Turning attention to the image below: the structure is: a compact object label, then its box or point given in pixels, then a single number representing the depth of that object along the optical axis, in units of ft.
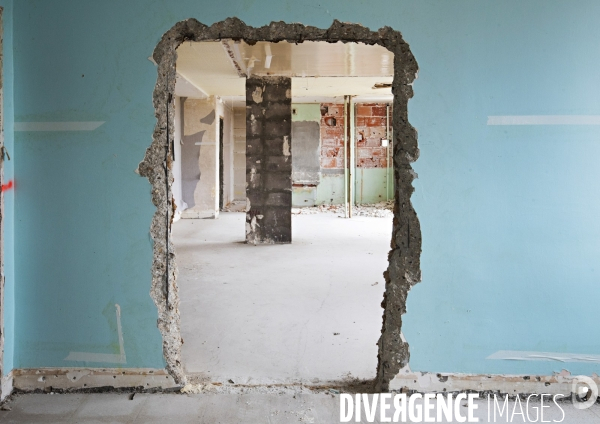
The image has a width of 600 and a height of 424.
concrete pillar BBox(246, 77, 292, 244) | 24.39
